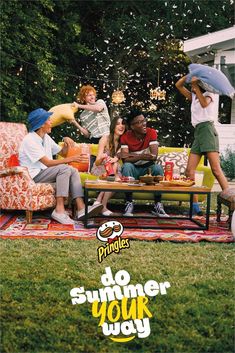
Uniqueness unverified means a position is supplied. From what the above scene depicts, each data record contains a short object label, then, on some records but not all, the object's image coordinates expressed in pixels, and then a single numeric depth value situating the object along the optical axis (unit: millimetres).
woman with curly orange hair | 6074
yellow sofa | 5484
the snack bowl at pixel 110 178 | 4711
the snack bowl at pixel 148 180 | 4504
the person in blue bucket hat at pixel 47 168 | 4715
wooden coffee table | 4355
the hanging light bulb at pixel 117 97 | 11000
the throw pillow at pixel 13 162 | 5062
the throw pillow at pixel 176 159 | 5988
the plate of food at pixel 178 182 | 4461
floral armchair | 4668
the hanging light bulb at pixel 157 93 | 11928
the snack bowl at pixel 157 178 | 4599
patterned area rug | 4023
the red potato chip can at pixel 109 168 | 5075
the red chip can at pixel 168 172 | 4689
